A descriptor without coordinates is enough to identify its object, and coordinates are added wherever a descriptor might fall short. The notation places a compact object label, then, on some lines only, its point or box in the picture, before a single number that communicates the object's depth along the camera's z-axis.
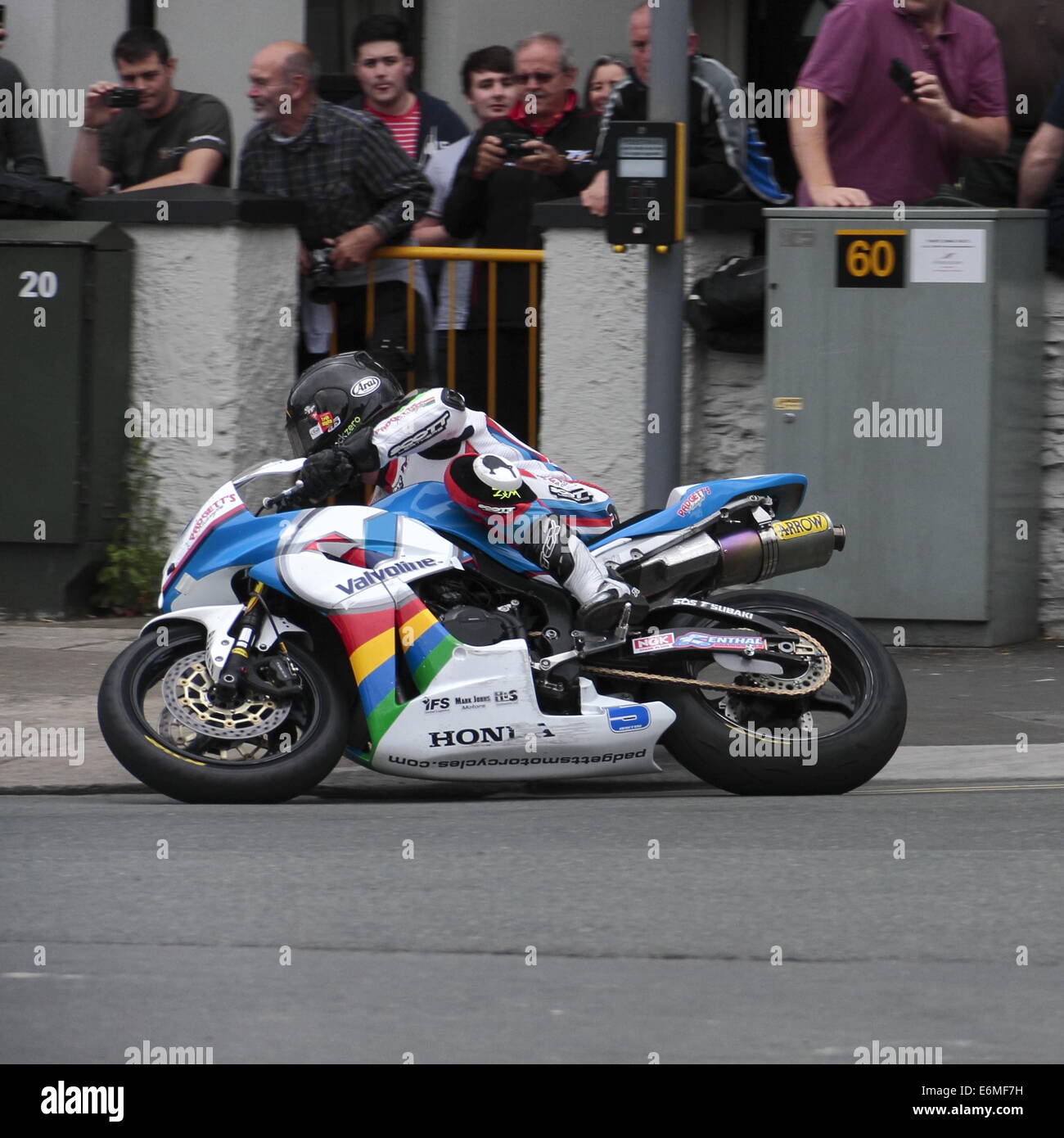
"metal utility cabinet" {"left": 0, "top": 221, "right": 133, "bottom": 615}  10.79
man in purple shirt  10.42
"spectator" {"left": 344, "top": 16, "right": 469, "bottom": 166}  11.41
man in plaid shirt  10.72
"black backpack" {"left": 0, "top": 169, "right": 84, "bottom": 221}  10.99
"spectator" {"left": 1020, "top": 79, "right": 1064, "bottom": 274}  10.47
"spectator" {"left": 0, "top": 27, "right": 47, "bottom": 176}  11.36
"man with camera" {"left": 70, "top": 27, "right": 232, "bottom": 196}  11.16
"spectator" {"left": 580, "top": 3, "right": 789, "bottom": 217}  10.57
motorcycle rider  7.41
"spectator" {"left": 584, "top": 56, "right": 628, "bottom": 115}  11.43
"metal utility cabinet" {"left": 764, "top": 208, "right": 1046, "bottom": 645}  10.14
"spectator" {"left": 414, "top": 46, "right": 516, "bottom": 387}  11.29
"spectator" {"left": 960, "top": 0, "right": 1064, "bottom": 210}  11.49
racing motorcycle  7.27
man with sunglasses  11.05
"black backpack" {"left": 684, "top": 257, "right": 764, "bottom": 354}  10.70
